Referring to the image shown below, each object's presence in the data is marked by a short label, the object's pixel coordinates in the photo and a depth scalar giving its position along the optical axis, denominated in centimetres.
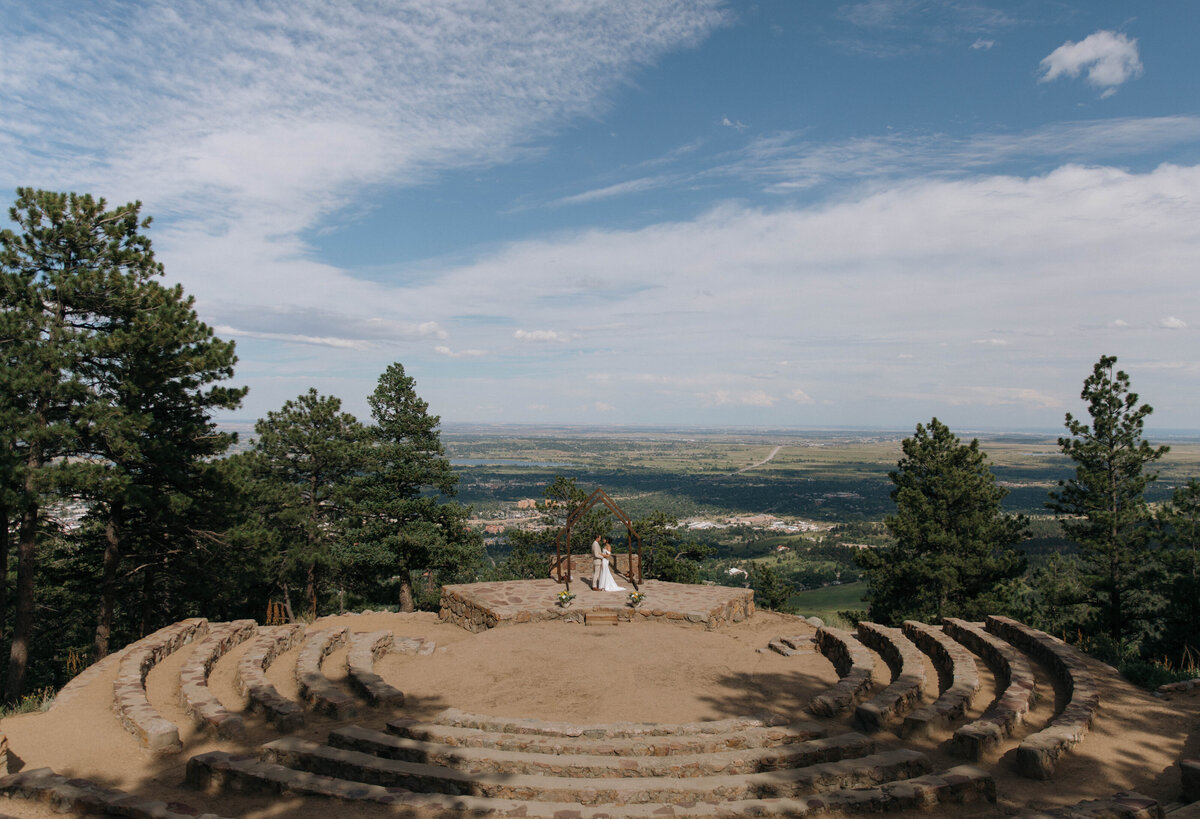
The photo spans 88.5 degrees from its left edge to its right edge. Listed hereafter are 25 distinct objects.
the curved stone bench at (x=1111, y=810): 630
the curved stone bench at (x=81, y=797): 666
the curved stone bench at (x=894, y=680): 973
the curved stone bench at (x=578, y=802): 679
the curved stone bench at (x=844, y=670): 1055
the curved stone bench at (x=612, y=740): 838
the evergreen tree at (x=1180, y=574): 2070
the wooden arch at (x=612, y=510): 1845
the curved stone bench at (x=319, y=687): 1017
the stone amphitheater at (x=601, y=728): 717
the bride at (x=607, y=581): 1900
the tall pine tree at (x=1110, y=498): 2583
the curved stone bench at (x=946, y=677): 950
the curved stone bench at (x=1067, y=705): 809
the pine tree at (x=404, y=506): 2566
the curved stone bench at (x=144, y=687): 890
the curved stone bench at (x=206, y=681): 931
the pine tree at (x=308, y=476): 2619
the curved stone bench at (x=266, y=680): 966
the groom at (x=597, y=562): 1912
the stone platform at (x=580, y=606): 1672
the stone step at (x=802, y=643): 1496
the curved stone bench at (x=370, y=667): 1073
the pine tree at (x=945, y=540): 2561
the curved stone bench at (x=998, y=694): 870
